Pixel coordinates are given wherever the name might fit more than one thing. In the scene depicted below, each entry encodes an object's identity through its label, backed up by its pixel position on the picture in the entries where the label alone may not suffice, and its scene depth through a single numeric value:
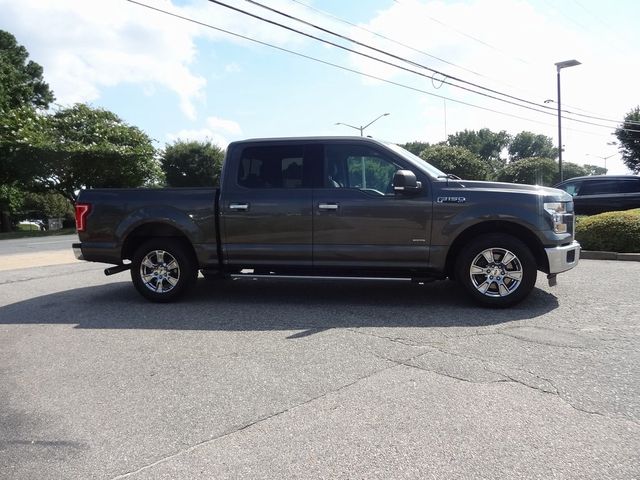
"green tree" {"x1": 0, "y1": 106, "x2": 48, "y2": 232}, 30.16
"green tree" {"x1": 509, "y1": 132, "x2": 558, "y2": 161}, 106.69
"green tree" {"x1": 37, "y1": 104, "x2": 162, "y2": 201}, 32.25
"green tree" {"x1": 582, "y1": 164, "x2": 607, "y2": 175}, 107.56
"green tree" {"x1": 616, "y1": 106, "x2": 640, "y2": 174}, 39.69
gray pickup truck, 5.84
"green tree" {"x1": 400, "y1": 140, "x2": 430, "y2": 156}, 84.97
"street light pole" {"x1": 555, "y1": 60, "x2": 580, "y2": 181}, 21.79
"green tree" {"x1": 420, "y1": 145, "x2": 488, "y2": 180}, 40.22
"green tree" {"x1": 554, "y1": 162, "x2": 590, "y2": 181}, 87.31
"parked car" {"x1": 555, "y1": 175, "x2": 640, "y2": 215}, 13.80
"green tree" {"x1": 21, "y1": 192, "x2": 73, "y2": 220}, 50.88
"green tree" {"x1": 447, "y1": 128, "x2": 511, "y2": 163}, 105.90
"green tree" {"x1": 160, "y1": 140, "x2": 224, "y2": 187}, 55.66
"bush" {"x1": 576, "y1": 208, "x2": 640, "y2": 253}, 10.10
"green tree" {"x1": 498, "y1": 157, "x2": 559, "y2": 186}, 47.00
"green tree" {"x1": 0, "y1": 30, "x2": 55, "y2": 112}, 36.59
